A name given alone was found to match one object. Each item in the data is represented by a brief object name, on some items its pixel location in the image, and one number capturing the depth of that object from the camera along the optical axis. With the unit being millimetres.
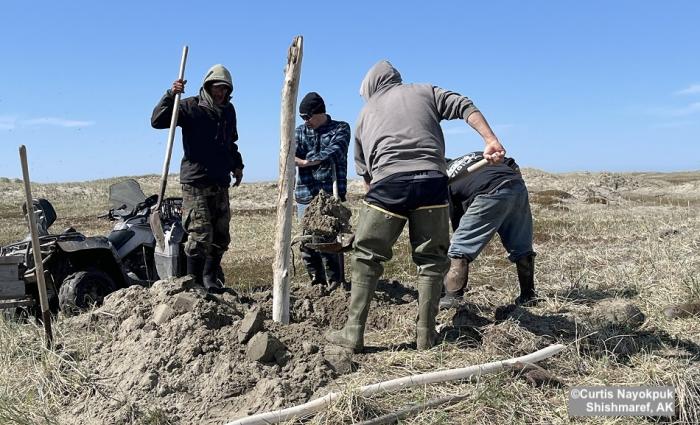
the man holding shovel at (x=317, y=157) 6227
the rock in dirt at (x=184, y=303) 4508
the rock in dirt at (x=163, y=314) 4488
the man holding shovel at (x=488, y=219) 5434
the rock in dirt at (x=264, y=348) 3939
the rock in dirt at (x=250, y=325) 4125
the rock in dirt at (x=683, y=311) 5301
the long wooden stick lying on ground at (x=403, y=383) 3354
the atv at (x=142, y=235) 6262
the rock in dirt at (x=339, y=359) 3973
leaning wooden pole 4086
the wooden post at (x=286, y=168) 4781
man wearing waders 4121
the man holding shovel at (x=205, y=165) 5746
